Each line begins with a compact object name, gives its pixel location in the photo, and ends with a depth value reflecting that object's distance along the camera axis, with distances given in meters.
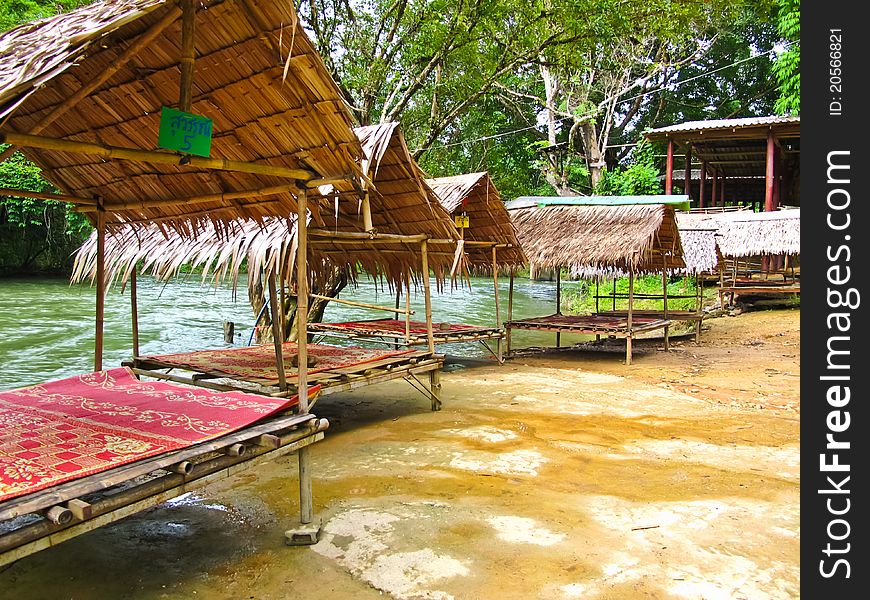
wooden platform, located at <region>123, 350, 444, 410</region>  4.61
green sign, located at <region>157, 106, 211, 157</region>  2.90
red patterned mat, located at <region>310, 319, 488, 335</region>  8.94
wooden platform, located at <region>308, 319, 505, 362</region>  8.38
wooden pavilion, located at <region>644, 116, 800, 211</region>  15.54
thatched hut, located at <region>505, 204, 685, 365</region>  9.23
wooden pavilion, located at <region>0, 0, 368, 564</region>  2.30
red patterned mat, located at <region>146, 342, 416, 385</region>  5.05
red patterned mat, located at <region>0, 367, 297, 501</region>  2.53
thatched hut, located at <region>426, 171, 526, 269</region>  8.66
